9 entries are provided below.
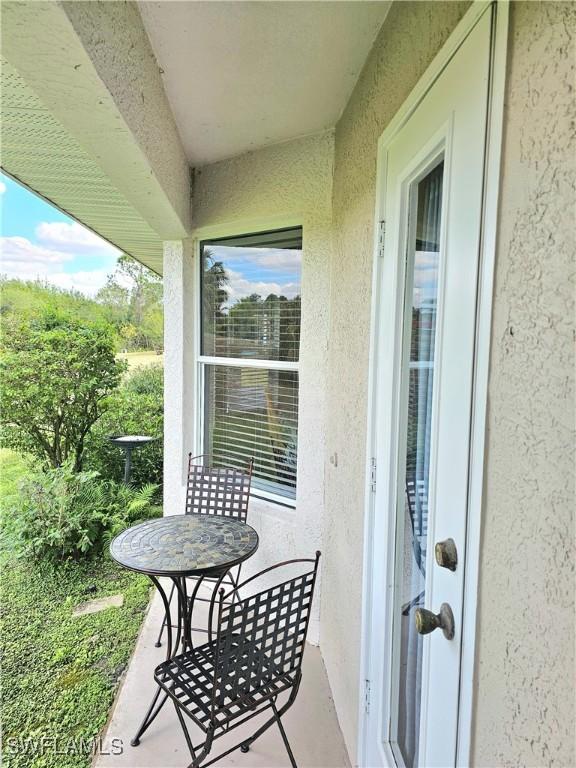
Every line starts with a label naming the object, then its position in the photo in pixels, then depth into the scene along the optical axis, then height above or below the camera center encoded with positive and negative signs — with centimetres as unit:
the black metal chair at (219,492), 281 -95
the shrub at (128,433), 561 -117
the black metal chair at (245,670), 146 -120
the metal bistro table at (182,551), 192 -99
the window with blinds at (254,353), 276 +0
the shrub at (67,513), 376 -162
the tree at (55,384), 493 -42
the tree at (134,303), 977 +125
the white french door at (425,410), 93 -15
